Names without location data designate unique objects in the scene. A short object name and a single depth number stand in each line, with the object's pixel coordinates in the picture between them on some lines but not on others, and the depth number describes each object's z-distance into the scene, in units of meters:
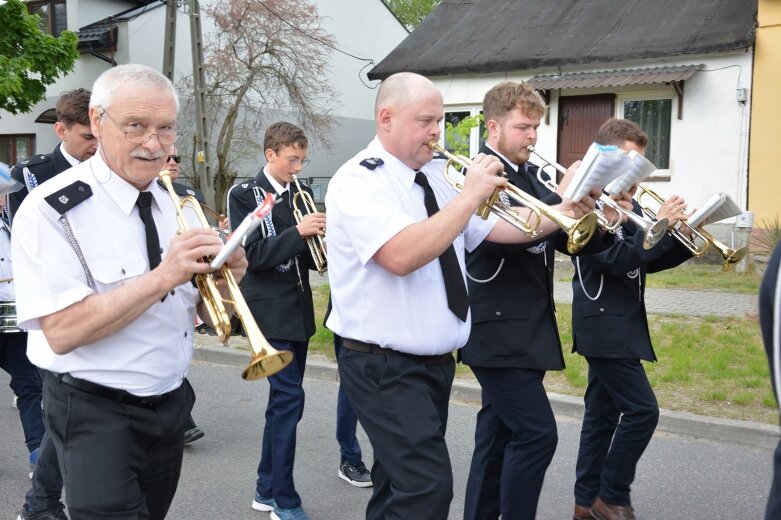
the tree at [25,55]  14.69
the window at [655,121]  15.40
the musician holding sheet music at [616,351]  4.28
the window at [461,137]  15.31
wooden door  15.91
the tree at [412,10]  43.12
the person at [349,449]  5.26
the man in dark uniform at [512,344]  3.74
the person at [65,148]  4.63
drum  4.95
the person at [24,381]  5.20
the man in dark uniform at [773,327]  1.86
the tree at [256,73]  20.81
